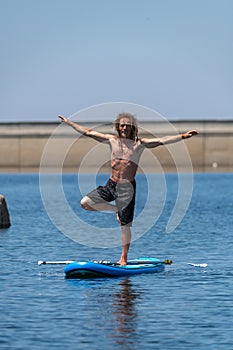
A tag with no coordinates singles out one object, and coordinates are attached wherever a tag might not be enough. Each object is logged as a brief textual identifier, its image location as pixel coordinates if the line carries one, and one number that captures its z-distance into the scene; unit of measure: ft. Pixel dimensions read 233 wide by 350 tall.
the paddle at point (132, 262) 74.25
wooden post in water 123.89
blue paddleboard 71.15
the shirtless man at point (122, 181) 71.46
